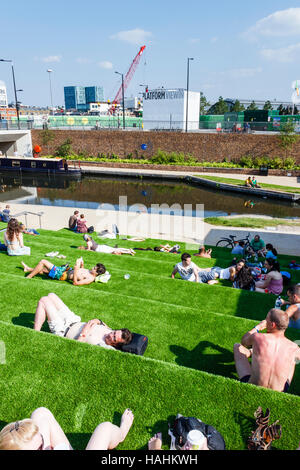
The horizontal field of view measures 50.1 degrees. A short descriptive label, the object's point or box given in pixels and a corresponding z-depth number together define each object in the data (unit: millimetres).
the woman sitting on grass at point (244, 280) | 7441
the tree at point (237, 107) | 90062
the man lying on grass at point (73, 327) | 4691
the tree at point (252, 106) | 98812
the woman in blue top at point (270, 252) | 9539
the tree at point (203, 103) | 93625
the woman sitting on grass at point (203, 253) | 10727
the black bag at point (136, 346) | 4668
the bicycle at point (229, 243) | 11503
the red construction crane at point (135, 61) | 126300
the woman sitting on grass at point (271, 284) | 7273
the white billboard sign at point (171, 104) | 61875
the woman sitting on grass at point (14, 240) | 8453
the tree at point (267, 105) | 94188
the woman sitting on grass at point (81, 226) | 14620
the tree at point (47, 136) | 42188
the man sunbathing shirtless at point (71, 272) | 7207
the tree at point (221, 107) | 92125
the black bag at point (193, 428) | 3182
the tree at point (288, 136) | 33000
